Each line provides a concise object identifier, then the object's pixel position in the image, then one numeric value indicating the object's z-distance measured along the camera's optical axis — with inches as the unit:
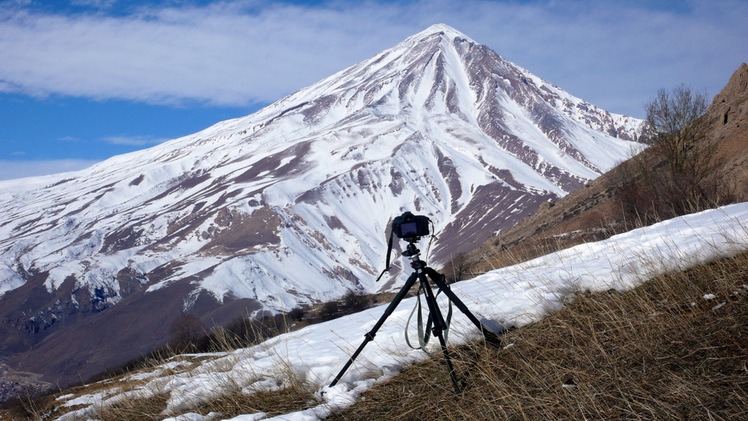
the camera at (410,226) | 145.0
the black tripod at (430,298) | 140.6
